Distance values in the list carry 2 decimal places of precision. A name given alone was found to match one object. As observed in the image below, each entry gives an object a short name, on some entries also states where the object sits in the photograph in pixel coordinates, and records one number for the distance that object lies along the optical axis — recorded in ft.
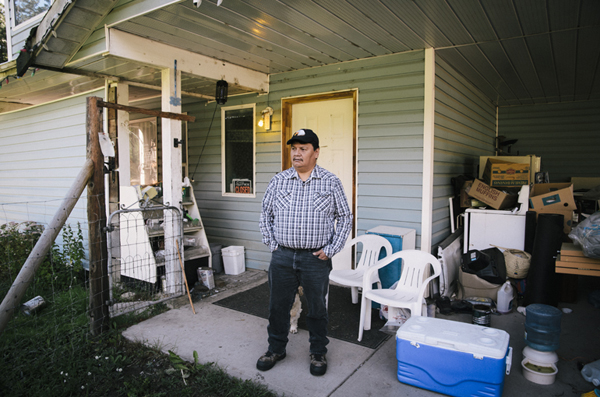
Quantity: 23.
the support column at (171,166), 14.60
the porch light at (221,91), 16.78
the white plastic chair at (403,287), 10.73
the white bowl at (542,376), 9.09
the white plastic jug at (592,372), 8.47
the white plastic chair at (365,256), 12.85
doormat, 11.70
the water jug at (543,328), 9.12
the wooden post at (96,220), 11.39
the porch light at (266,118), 18.56
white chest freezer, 15.42
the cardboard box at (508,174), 16.40
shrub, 16.97
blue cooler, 7.98
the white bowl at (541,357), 9.27
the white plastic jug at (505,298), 13.60
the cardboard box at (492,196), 15.87
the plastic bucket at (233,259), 18.72
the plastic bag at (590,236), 10.22
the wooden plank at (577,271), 10.86
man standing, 9.14
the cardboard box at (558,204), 15.64
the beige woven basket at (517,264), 14.35
